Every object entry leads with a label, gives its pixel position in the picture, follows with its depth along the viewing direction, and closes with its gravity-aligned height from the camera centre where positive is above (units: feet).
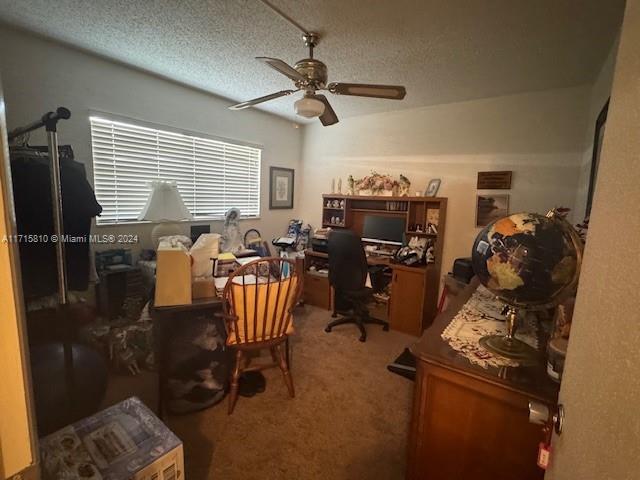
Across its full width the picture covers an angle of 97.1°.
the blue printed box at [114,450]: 2.94 -2.86
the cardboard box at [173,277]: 5.02 -1.45
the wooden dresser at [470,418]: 2.77 -2.23
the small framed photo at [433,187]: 10.05 +0.67
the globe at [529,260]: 2.72 -0.50
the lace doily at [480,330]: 3.14 -1.64
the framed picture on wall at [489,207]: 9.02 +0.03
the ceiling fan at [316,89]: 5.46 +2.24
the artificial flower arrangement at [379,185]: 10.69 +0.73
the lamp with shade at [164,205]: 7.55 -0.26
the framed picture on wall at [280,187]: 12.44 +0.58
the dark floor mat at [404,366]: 7.22 -4.25
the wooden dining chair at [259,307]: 5.36 -2.11
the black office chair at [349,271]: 8.60 -2.15
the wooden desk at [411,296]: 9.27 -3.03
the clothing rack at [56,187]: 4.05 +0.07
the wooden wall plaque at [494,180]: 8.84 +0.89
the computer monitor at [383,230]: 10.57 -0.97
